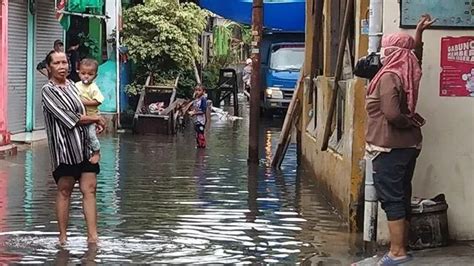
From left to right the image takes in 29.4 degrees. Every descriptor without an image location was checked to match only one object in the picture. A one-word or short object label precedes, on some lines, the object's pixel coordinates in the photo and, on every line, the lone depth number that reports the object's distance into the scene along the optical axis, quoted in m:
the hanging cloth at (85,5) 19.27
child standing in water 17.52
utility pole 14.79
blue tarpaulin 22.19
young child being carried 8.50
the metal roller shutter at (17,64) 17.50
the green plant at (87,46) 21.66
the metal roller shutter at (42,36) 18.83
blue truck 27.22
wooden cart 20.91
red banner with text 7.70
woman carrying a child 7.86
